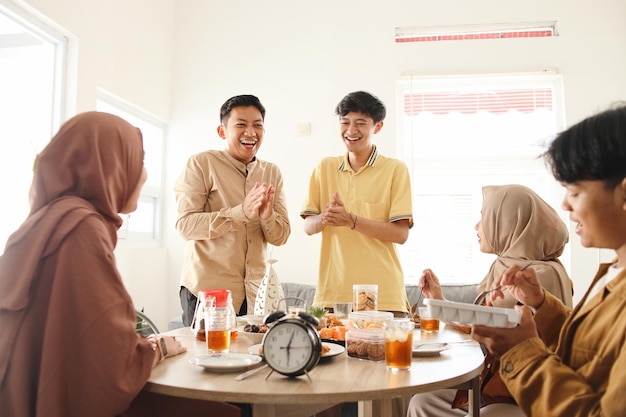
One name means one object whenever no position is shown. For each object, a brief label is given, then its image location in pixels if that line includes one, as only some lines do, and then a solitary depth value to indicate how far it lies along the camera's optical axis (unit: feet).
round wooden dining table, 3.75
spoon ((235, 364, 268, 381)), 4.09
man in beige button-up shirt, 7.79
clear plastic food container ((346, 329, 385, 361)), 4.72
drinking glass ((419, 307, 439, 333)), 6.59
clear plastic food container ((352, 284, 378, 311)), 6.81
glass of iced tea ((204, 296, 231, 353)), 4.99
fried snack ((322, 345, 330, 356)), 4.69
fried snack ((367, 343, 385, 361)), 4.71
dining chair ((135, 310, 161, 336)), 7.90
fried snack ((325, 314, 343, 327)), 6.25
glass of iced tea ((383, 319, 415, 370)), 4.39
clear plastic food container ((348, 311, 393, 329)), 5.86
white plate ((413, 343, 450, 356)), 4.92
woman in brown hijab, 3.92
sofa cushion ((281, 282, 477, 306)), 13.09
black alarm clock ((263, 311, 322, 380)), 4.03
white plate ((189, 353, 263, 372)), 4.32
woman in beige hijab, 6.24
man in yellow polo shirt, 8.18
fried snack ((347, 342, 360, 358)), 4.80
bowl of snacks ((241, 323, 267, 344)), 5.65
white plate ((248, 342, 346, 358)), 4.69
